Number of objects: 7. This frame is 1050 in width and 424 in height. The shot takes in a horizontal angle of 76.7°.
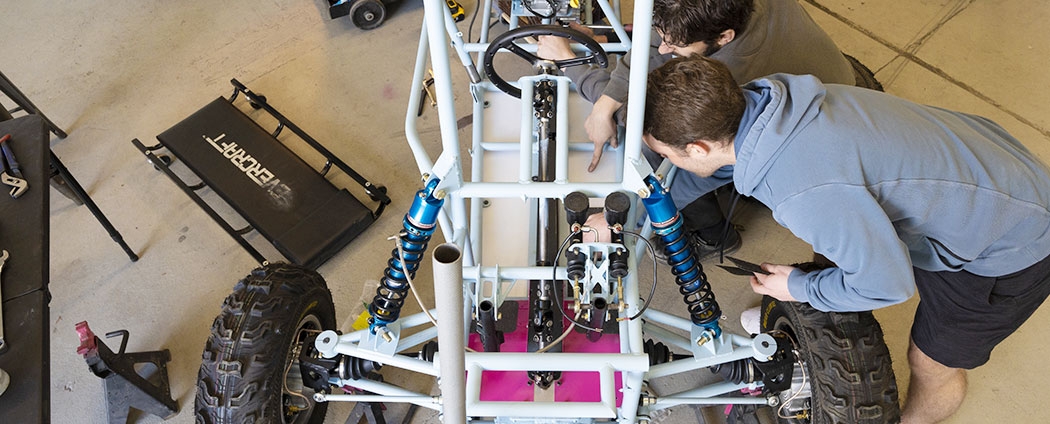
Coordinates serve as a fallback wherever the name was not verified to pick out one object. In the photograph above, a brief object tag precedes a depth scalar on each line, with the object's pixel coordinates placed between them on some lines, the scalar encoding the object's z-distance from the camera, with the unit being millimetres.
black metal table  1785
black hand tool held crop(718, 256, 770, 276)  2400
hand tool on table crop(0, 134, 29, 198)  2225
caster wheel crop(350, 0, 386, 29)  3537
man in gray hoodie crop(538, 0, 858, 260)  1851
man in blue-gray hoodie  1374
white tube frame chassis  1610
